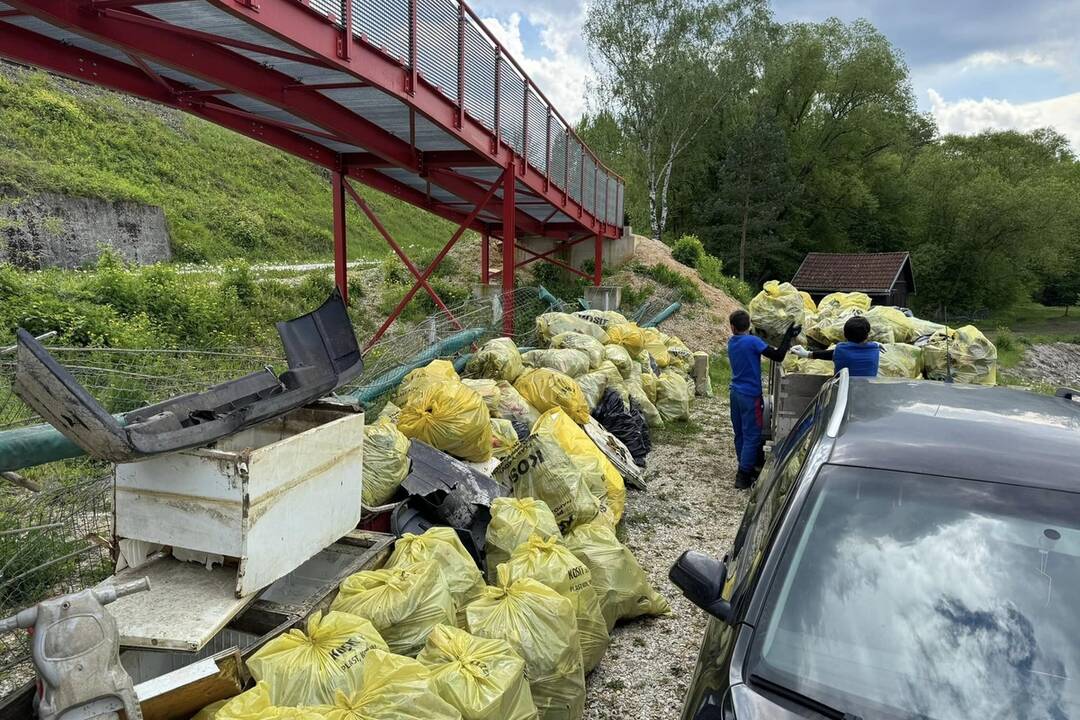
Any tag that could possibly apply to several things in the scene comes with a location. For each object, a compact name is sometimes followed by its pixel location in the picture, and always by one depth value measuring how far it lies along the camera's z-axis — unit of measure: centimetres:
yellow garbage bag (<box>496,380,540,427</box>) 581
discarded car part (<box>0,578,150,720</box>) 164
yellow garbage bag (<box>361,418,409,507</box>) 365
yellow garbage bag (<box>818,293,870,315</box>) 802
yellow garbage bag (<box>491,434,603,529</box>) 416
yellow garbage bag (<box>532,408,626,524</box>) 473
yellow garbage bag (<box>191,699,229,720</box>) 198
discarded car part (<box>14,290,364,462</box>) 192
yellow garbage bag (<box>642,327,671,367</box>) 1005
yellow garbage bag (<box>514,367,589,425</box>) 602
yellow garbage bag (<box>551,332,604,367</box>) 786
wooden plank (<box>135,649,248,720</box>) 190
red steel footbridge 480
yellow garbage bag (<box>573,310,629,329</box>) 984
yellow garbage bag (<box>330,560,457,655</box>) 259
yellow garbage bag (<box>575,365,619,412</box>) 700
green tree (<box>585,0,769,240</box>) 2506
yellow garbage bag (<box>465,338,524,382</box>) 654
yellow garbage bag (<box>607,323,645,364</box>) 927
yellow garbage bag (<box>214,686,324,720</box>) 179
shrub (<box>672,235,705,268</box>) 1848
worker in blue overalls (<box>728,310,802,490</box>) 600
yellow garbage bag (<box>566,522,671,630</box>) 349
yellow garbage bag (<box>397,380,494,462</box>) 443
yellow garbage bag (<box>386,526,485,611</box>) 297
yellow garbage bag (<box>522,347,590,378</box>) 716
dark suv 162
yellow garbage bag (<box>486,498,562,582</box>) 348
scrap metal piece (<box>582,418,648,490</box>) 576
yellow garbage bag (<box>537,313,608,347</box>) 895
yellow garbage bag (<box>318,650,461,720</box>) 189
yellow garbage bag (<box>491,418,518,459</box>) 500
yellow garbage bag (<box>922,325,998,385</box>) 601
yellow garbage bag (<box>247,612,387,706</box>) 209
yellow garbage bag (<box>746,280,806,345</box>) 764
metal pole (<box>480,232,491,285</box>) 1415
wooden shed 3058
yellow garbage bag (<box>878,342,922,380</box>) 609
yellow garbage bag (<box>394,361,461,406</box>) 520
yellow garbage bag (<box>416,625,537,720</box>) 211
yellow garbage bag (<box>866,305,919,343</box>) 675
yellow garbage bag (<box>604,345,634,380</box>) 823
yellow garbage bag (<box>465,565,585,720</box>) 264
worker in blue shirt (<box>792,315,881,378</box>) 509
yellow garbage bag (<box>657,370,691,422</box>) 853
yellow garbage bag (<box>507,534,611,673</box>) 305
